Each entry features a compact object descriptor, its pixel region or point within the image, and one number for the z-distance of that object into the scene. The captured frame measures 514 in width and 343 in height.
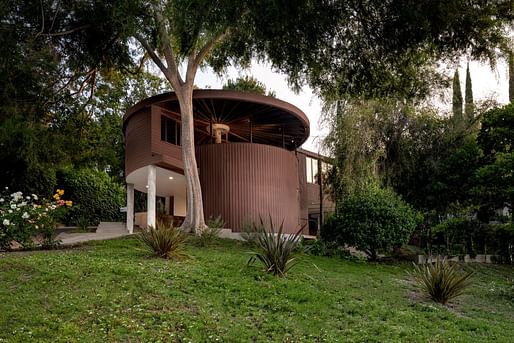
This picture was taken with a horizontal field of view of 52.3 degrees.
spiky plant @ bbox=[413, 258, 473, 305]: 9.32
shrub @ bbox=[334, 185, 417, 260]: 15.23
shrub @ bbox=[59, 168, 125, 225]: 25.75
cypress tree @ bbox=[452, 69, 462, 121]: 19.88
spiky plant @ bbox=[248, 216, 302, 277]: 10.10
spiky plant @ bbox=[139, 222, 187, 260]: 11.02
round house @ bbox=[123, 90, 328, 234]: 17.48
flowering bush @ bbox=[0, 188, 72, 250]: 12.28
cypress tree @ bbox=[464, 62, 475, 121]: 20.44
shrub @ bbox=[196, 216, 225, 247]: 14.25
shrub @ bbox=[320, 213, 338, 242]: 16.31
